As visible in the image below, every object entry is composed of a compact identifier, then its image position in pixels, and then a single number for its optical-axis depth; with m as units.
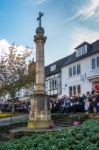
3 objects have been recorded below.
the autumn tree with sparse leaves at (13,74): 15.35
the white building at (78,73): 16.71
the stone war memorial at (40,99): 7.81
